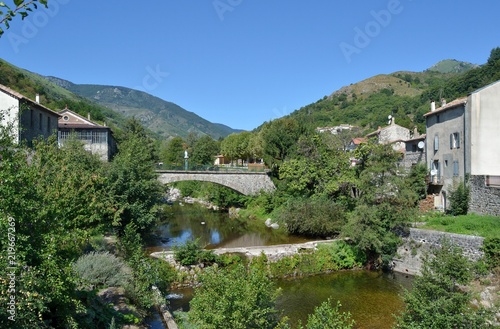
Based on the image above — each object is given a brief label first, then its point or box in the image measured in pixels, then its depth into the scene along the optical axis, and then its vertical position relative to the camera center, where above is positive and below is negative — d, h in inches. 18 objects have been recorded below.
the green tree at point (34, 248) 227.9 -60.8
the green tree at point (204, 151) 3046.3 +133.7
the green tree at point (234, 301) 312.8 -125.1
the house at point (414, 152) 1282.0 +57.6
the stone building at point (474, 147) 864.9 +54.1
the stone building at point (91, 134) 1616.6 +145.4
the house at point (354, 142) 2250.7 +155.5
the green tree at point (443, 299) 372.8 -147.3
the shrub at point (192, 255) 770.8 -194.0
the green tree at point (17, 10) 132.9 +60.0
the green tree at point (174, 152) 3068.4 +121.2
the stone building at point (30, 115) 987.9 +150.3
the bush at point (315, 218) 1067.9 -158.2
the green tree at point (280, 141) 1711.4 +122.2
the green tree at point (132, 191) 858.8 -62.6
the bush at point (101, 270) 460.5 -139.0
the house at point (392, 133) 1953.7 +186.5
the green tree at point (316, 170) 1270.9 -13.1
